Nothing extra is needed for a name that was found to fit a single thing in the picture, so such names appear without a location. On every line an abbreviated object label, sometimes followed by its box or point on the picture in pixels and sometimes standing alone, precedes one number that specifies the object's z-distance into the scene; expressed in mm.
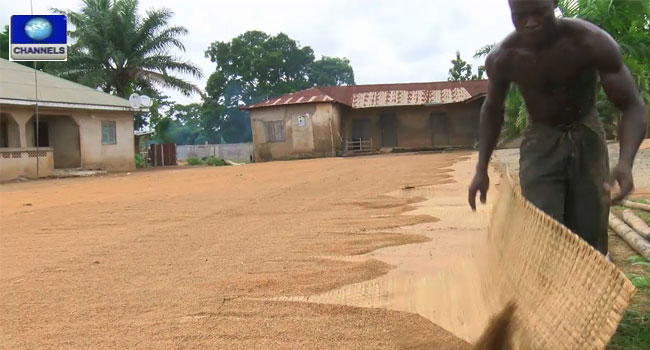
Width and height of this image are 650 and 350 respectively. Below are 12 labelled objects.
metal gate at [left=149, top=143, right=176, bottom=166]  32469
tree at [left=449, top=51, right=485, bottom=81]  45875
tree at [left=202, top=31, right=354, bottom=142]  48750
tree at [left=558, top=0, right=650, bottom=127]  7566
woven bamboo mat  1670
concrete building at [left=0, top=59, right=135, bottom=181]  20125
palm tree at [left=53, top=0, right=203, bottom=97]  28938
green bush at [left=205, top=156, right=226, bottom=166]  32341
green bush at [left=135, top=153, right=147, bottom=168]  30462
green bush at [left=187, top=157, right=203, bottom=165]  32406
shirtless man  2500
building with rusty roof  32312
